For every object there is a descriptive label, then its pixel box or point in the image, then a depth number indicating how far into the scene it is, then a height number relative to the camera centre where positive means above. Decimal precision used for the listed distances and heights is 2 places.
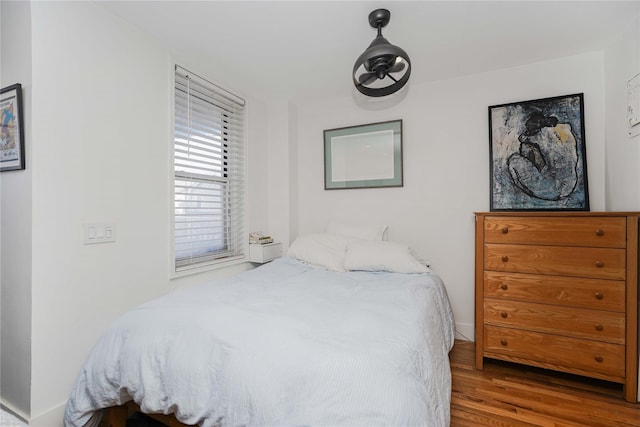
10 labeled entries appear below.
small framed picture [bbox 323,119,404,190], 2.78 +0.58
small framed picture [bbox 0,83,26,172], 1.45 +0.45
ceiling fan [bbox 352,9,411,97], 1.61 +0.91
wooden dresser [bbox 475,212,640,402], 1.69 -0.52
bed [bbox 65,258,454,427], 0.89 -0.55
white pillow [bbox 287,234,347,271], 2.44 -0.34
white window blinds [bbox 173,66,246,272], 2.29 +0.36
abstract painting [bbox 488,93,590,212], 2.19 +0.46
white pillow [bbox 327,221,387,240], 2.70 -0.17
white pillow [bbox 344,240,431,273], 2.21 -0.37
